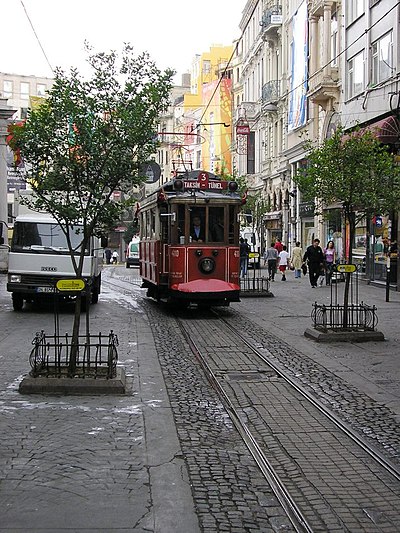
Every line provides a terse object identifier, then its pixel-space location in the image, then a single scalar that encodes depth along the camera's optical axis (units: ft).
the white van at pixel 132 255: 175.01
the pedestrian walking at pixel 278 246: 112.16
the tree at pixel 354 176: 48.21
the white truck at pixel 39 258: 62.08
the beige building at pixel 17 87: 370.94
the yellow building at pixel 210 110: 244.01
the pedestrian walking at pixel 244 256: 104.58
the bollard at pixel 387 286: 72.36
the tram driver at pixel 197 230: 61.36
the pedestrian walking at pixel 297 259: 117.78
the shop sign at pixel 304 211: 138.51
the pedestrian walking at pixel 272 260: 106.01
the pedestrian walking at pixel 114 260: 225.84
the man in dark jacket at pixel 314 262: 92.84
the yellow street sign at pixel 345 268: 47.88
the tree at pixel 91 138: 32.68
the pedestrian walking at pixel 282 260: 113.19
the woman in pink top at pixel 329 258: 96.52
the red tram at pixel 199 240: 60.85
